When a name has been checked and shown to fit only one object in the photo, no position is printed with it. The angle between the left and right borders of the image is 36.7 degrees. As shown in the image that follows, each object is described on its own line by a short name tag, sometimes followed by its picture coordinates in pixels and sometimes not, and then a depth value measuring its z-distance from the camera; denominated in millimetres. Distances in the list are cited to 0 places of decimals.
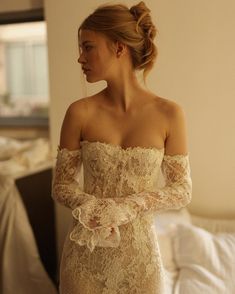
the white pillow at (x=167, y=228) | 1541
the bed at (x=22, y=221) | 1752
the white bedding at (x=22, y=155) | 1933
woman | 888
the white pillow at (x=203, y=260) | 1364
